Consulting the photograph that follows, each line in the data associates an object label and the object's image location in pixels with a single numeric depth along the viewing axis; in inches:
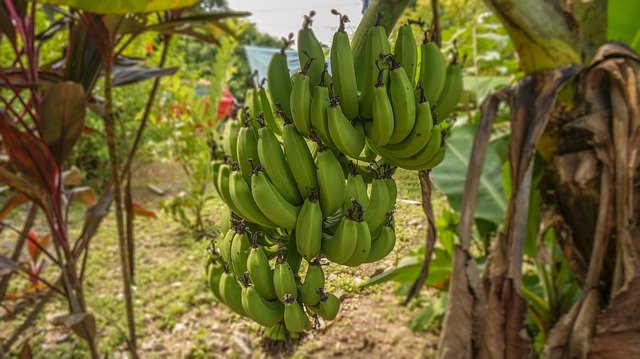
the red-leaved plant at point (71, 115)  34.5
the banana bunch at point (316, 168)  16.7
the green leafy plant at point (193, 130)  111.5
